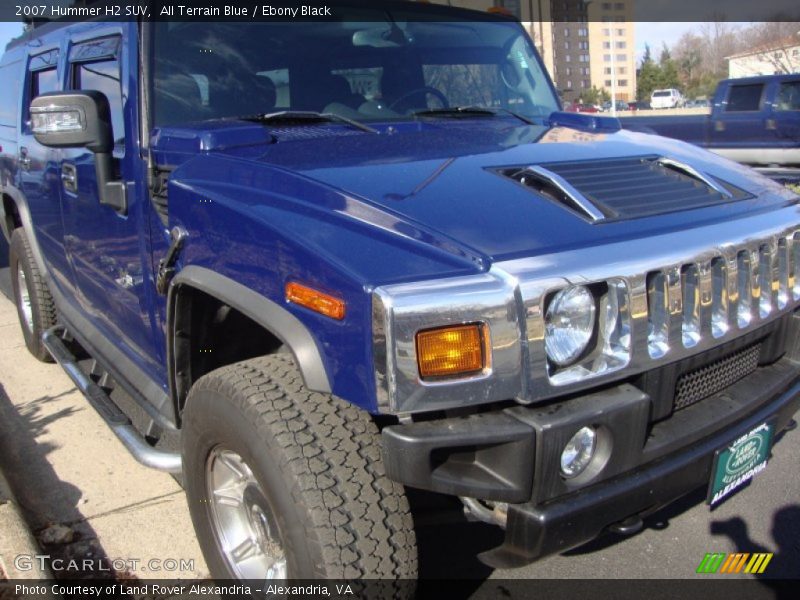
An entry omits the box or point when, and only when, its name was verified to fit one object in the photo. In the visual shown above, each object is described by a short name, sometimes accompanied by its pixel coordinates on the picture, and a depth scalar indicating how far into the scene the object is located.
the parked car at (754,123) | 12.51
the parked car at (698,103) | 50.88
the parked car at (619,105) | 52.62
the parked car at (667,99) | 53.47
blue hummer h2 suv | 1.84
